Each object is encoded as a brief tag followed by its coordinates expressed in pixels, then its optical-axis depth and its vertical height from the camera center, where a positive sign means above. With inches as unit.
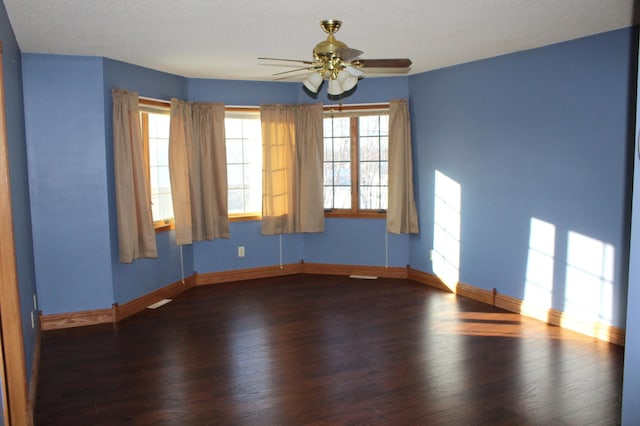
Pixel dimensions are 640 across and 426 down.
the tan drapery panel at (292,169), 256.2 -1.9
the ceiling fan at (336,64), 130.2 +24.9
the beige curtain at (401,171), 246.5 -3.5
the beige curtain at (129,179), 196.5 -3.8
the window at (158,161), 221.0 +2.9
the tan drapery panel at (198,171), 228.8 -1.4
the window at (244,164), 255.8 +1.1
